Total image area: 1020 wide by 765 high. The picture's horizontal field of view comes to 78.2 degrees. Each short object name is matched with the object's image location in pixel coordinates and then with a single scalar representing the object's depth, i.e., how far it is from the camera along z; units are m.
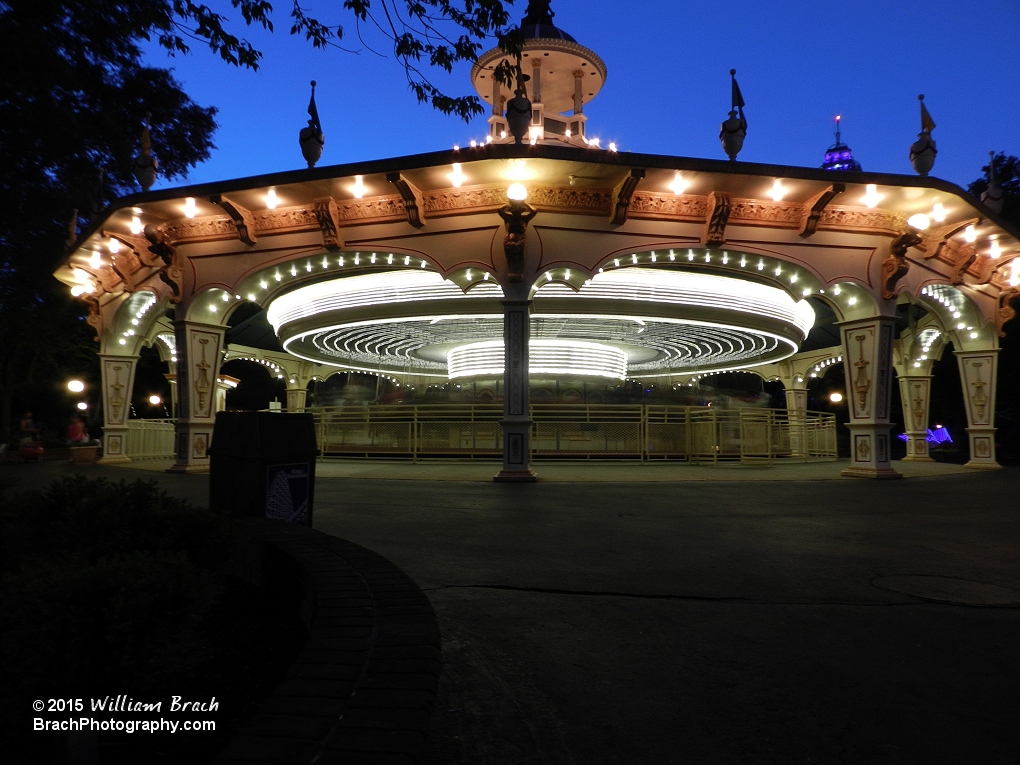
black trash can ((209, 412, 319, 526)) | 4.64
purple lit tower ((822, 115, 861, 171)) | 86.19
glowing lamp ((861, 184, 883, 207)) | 12.39
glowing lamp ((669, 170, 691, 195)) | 12.13
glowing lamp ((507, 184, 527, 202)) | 11.51
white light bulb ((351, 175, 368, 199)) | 12.14
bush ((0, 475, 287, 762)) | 1.55
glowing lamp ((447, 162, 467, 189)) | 11.77
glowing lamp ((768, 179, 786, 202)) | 12.41
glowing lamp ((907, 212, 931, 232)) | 13.18
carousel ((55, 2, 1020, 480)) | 12.20
